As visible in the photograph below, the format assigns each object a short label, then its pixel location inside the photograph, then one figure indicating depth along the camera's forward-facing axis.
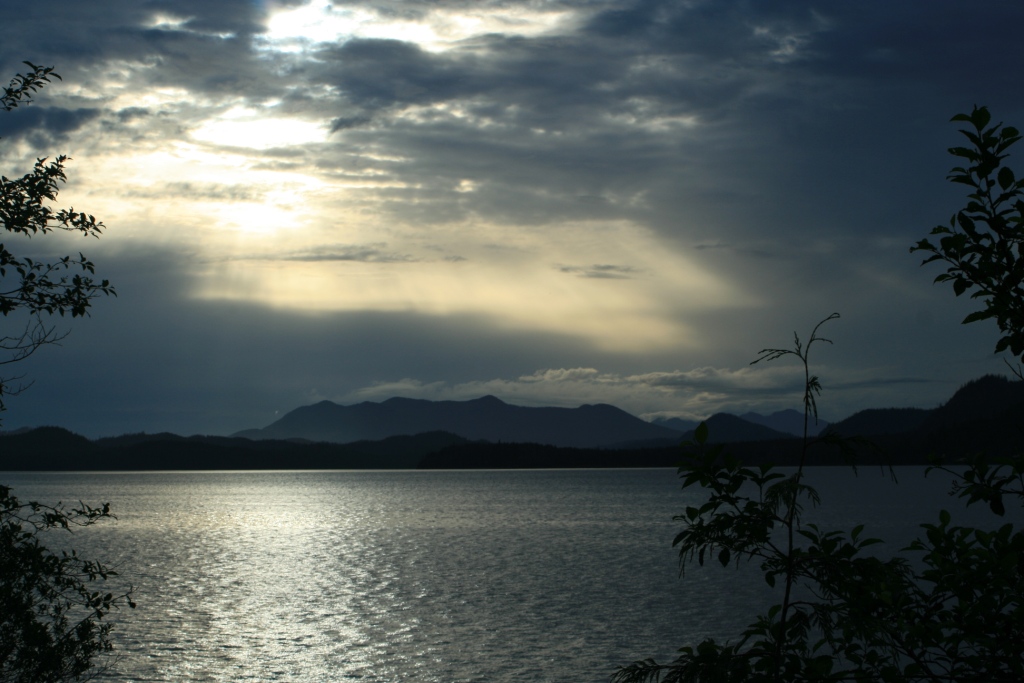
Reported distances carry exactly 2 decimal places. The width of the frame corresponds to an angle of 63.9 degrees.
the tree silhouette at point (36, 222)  12.40
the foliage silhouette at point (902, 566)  7.10
